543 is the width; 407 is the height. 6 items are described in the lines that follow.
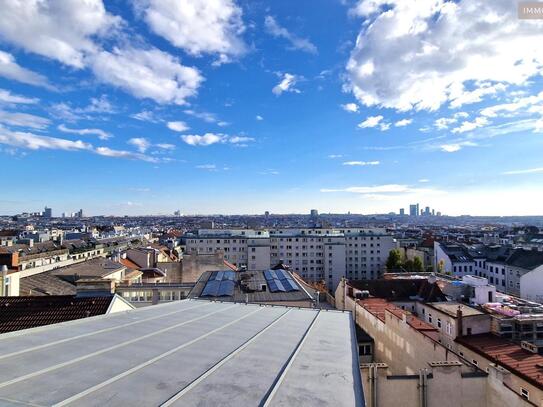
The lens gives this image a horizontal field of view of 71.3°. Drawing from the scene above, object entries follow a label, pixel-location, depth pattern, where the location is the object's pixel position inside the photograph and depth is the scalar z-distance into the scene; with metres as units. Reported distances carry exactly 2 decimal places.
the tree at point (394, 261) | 77.04
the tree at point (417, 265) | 72.56
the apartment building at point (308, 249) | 89.25
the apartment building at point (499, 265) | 52.84
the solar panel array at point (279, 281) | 30.86
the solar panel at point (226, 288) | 29.40
